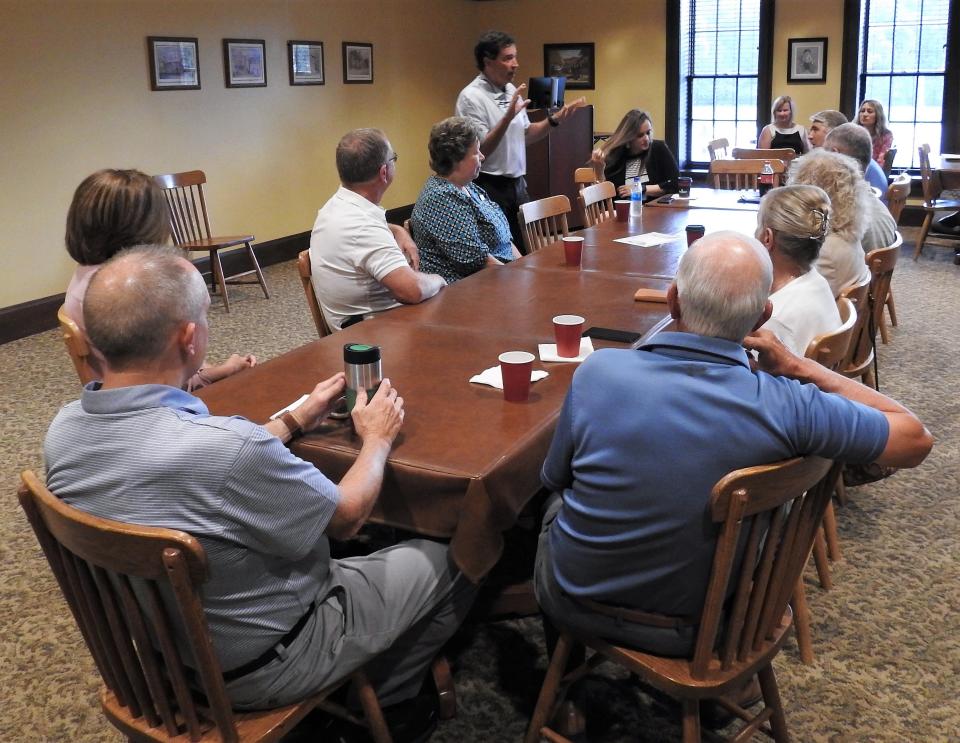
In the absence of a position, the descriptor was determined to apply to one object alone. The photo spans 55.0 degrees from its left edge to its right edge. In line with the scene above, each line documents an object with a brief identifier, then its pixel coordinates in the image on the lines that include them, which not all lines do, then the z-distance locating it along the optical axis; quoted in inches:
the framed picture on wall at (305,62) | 289.6
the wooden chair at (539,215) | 168.6
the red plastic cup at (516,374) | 80.0
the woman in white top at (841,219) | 116.3
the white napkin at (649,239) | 154.9
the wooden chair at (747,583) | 57.7
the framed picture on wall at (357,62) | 313.4
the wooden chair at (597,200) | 191.8
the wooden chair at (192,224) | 234.2
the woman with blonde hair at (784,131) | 298.7
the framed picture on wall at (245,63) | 265.9
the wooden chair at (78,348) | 90.4
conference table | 69.9
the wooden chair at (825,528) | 84.6
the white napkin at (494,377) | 85.9
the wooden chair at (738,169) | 241.3
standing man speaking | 198.2
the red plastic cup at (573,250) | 135.4
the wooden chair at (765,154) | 270.2
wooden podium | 291.6
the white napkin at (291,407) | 77.5
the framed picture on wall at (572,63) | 378.0
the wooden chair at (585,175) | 229.3
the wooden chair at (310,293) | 124.8
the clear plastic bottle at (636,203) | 176.2
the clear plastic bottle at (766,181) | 191.9
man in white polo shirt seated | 116.5
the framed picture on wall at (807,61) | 337.1
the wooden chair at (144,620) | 51.4
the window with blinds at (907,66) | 324.2
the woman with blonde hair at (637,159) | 227.5
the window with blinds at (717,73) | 351.6
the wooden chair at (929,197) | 262.2
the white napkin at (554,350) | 93.0
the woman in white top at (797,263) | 95.1
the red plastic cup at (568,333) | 91.5
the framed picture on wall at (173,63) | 242.5
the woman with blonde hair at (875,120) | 260.5
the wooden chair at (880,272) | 122.0
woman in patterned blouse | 135.3
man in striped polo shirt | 55.1
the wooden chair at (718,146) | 313.0
